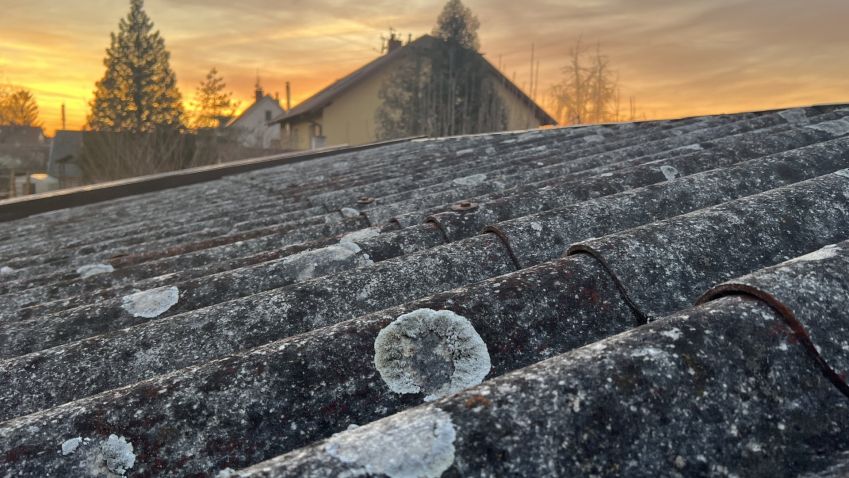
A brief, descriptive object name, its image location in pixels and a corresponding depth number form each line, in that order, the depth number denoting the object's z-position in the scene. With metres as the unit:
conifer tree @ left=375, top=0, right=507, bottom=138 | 25.20
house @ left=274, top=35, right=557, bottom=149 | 28.61
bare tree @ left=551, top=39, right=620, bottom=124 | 23.19
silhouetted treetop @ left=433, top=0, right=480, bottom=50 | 25.83
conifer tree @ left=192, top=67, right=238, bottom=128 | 46.34
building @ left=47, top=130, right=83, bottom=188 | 44.16
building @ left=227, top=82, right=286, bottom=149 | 59.16
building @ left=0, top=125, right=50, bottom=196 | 40.54
